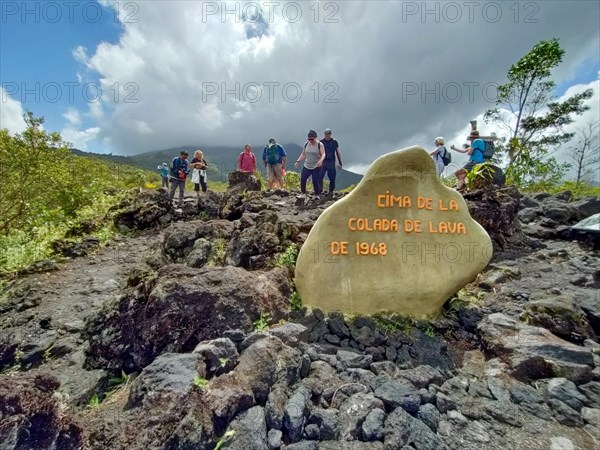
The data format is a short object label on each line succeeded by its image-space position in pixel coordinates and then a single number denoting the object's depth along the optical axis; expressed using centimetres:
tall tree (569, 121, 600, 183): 2333
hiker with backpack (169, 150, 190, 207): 1190
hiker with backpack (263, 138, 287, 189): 1126
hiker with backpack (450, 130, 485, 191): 923
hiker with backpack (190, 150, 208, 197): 1254
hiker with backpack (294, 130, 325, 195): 972
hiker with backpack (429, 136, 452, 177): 998
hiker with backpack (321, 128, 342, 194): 953
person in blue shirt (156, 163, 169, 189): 1647
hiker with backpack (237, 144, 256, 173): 1229
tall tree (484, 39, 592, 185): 1403
